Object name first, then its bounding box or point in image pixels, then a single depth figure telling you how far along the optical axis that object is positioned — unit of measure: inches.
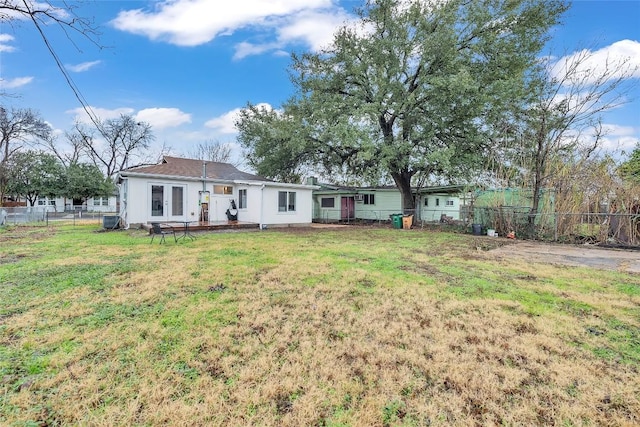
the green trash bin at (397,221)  626.8
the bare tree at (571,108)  396.2
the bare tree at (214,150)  1319.5
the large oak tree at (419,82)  492.4
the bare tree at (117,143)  1232.2
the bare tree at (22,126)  922.1
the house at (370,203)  776.9
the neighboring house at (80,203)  1295.2
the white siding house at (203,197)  475.8
